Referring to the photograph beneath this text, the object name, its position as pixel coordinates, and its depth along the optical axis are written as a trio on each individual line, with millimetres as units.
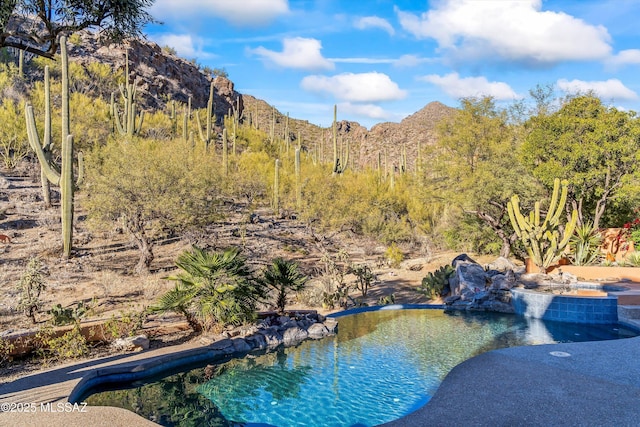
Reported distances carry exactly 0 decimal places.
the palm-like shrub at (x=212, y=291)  8422
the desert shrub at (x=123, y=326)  8211
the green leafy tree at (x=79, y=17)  6352
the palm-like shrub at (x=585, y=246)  16578
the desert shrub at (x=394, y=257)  19094
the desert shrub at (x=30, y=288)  9531
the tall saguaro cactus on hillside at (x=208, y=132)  25878
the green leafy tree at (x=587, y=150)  17125
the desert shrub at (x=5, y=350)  6980
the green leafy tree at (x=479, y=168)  17641
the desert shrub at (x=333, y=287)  12547
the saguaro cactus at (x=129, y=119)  20772
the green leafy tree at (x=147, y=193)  14383
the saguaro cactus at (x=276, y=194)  22044
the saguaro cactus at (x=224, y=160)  20500
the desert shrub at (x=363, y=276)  14102
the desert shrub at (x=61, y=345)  7277
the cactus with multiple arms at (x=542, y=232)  15289
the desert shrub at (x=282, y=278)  10414
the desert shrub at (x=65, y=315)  8766
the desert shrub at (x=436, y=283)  13899
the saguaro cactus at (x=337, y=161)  27216
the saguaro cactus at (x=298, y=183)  21036
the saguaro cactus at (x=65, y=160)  13047
